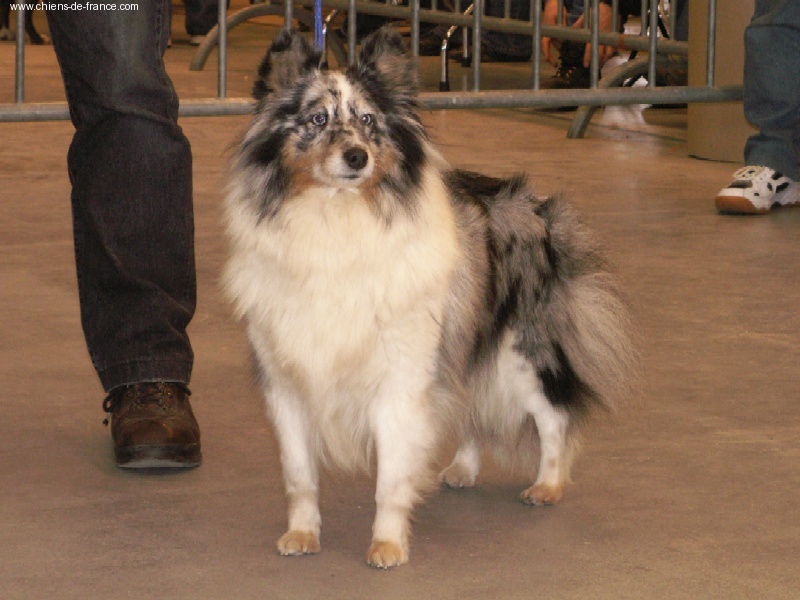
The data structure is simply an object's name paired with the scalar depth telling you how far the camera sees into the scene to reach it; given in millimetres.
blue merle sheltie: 5348
